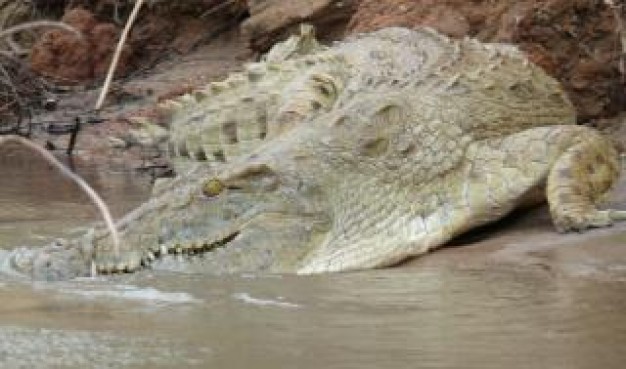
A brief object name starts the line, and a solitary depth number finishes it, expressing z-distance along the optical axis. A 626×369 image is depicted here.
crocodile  12.64
